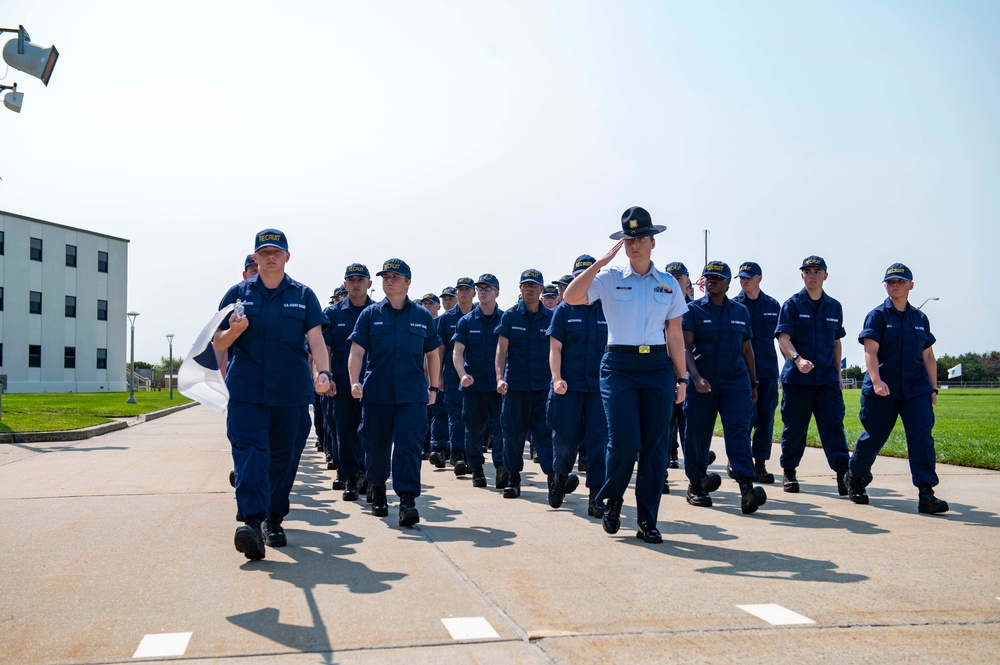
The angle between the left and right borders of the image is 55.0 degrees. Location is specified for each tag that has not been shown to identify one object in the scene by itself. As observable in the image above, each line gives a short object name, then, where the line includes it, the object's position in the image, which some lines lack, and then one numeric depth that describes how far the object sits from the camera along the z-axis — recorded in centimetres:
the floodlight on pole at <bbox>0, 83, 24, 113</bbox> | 1520
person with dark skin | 798
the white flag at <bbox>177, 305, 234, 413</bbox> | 618
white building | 5762
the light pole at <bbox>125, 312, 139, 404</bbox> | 3710
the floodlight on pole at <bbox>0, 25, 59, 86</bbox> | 1385
